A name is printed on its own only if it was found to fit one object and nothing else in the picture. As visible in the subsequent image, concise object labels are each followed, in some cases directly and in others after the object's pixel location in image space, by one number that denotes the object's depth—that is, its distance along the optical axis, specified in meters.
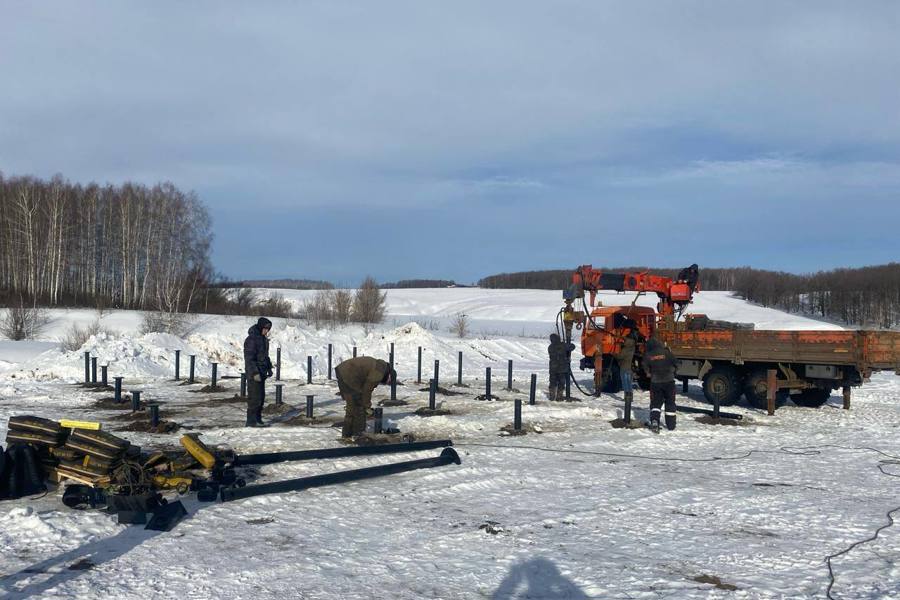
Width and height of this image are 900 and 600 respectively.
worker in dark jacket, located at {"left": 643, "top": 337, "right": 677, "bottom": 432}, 14.20
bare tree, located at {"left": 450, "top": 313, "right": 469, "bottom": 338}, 45.03
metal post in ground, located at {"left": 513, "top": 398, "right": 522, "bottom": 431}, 13.59
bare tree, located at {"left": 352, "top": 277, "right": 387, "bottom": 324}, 50.34
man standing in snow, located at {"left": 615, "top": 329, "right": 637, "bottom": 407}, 16.04
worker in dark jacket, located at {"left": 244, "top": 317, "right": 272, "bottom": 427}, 13.59
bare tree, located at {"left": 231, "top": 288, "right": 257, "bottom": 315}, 55.16
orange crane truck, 16.31
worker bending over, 11.98
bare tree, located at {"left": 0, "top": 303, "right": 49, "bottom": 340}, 36.41
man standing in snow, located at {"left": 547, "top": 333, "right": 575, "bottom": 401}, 18.31
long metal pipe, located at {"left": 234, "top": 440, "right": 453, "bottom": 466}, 9.92
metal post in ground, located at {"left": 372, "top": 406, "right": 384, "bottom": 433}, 12.55
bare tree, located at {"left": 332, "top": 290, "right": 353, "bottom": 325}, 49.84
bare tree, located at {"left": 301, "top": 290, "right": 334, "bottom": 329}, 49.09
